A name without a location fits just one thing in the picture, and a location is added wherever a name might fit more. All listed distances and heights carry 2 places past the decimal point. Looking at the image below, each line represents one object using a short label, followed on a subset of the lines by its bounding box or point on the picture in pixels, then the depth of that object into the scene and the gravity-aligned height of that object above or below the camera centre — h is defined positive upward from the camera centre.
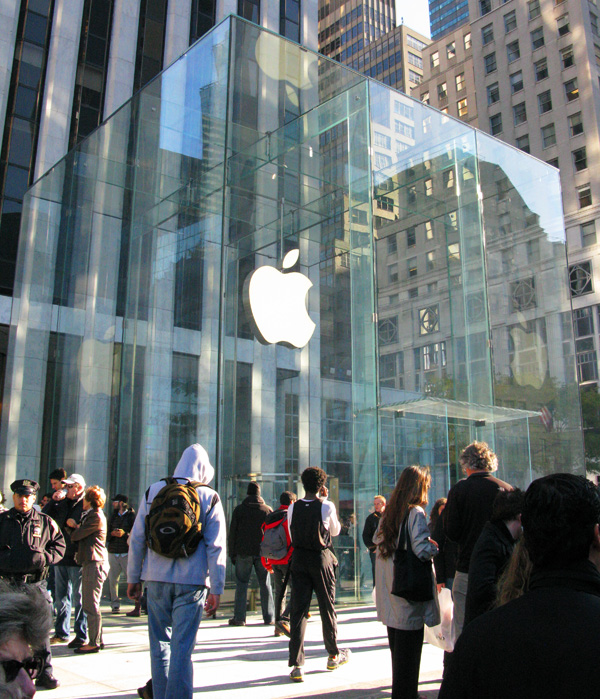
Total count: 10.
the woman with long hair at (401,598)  4.77 -0.73
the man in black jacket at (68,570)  7.98 -0.95
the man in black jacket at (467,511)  5.21 -0.21
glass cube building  11.36 +3.49
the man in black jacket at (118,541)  11.21 -0.88
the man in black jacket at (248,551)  9.72 -0.91
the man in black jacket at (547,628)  1.55 -0.33
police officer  5.94 -0.50
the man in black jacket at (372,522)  9.88 -0.55
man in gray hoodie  4.55 -0.71
